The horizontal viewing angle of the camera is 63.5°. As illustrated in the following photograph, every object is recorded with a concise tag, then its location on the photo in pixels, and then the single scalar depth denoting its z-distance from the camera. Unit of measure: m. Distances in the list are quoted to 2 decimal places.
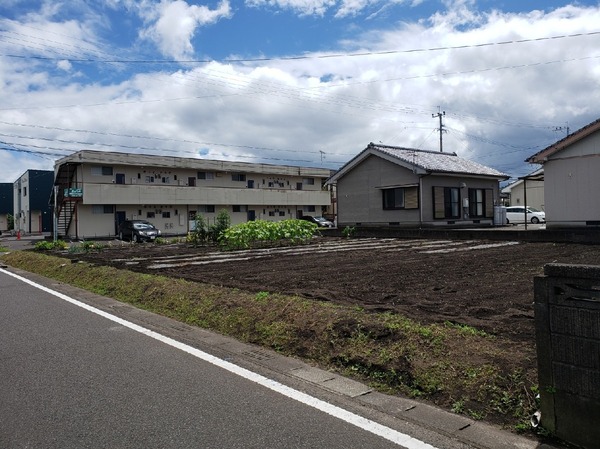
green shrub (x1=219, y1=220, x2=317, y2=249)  18.77
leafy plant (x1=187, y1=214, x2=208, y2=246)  21.75
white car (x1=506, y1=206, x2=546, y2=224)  37.72
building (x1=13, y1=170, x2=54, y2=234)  54.66
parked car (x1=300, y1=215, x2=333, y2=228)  43.81
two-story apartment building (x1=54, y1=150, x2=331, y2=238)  37.09
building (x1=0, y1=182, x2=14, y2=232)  65.00
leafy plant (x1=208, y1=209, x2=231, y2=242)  21.42
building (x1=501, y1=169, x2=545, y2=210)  46.72
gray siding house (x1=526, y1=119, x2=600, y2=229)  18.06
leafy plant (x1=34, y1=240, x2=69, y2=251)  22.27
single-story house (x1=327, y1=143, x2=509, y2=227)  25.81
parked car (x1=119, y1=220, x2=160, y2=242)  32.06
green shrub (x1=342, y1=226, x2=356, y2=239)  25.55
